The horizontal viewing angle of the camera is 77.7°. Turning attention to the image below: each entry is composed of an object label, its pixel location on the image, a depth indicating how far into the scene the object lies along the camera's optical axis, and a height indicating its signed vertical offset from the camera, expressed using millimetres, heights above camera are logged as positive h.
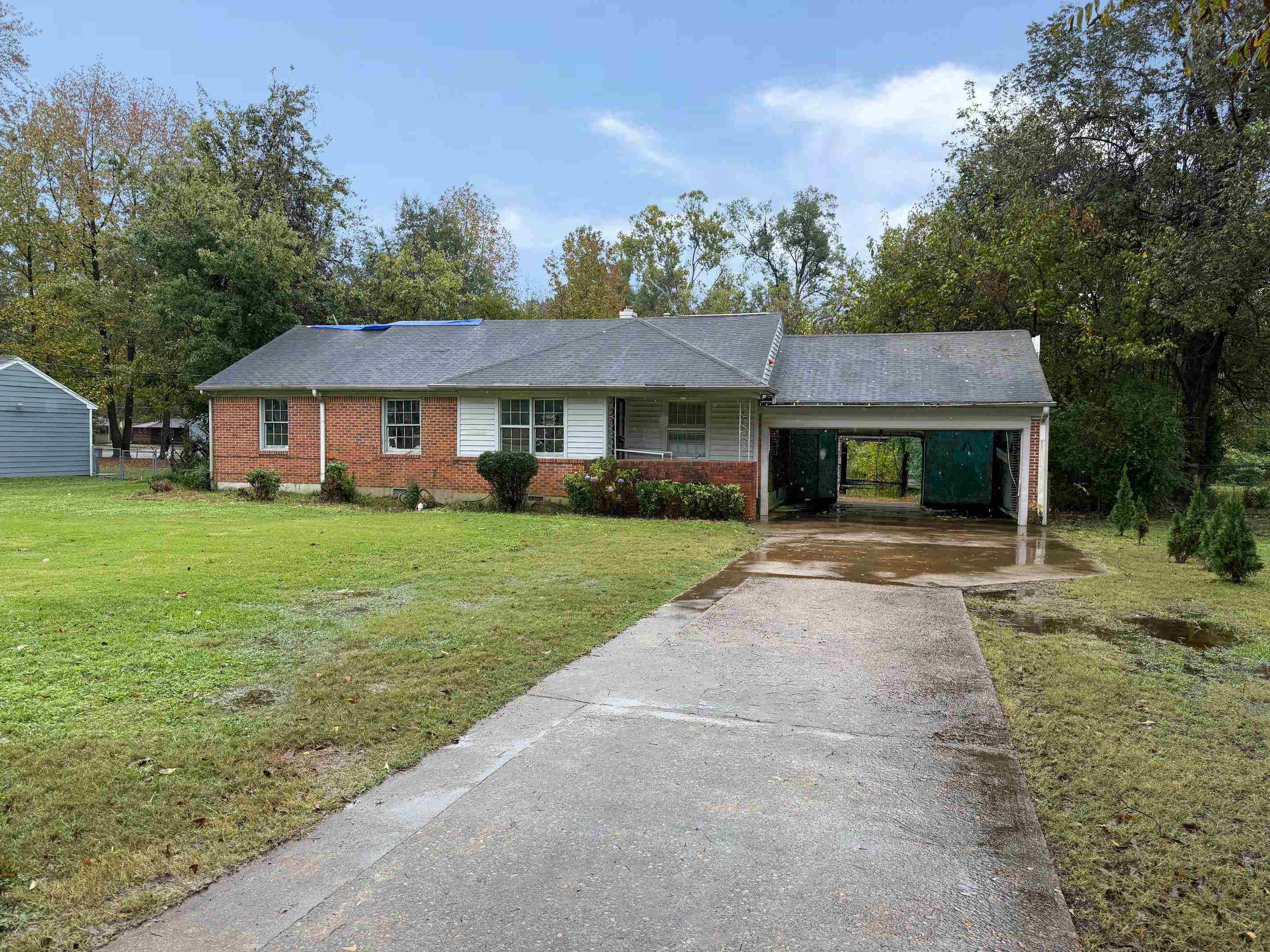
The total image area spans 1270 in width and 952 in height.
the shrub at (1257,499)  22312 -1792
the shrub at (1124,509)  13383 -1262
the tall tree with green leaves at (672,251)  42625 +9943
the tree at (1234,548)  9219 -1321
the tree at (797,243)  46656 +11398
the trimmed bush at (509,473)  16422 -844
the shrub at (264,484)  18281 -1225
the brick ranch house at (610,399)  16047 +734
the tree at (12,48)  29172 +14238
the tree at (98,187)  28547 +9348
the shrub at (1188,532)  10734 -1330
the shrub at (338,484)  18125 -1211
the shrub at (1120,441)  17281 -136
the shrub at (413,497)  17156 -1408
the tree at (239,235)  22078 +5739
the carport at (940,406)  15695 +558
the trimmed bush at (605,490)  16094 -1174
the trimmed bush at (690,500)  15609 -1339
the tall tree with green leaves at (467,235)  39250 +10081
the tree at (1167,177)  16922 +6299
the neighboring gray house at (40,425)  25156 +179
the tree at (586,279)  38781 +7838
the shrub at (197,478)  20438 -1215
